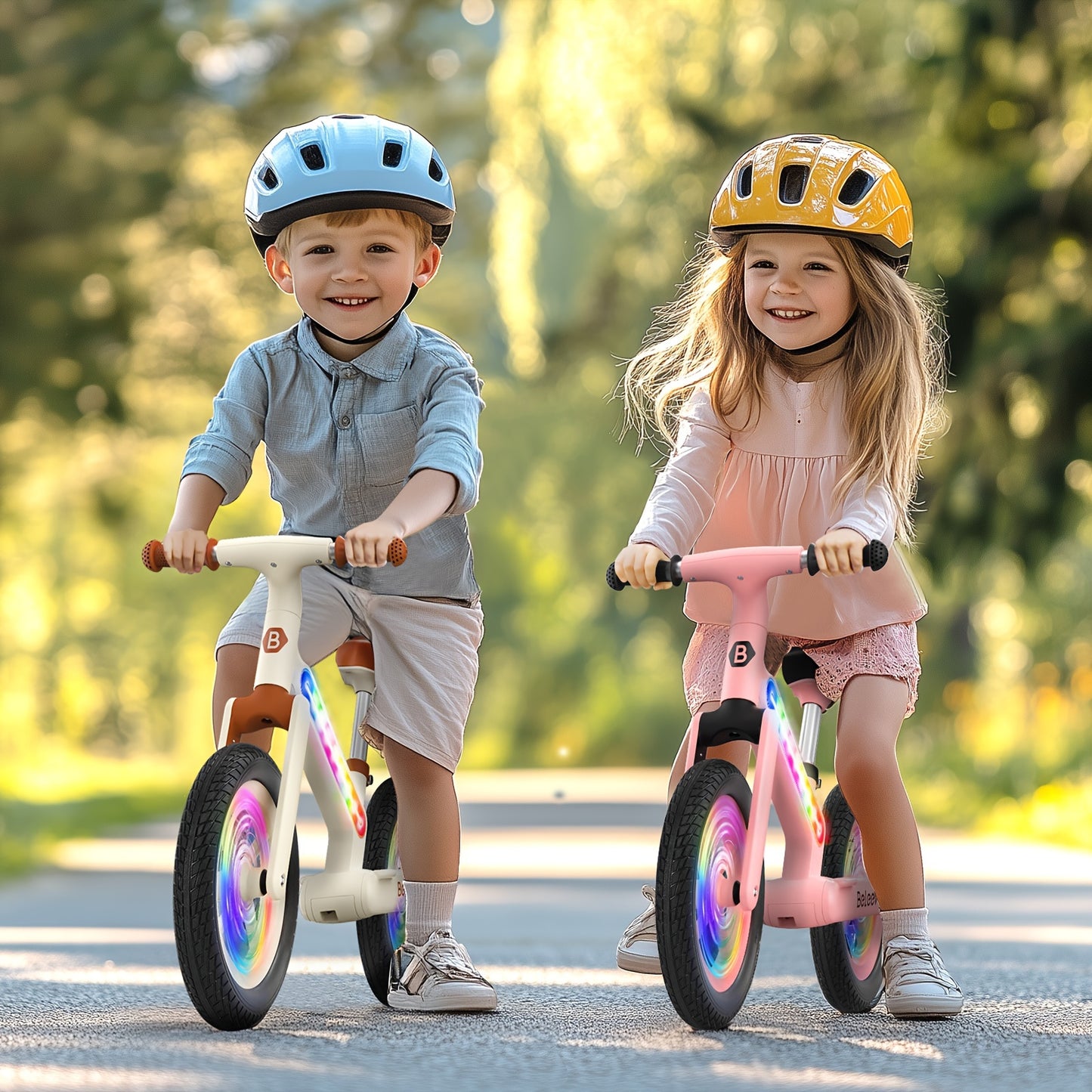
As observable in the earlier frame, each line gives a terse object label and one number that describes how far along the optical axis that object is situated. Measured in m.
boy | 9.31
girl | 9.12
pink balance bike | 8.08
